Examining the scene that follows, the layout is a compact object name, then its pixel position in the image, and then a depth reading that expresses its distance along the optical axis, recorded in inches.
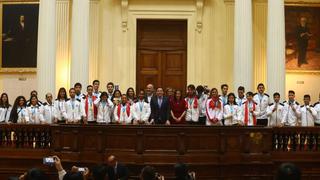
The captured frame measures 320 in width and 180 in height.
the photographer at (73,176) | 205.1
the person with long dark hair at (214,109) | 516.7
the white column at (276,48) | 622.2
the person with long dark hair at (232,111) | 517.8
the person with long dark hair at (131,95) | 535.6
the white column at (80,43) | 637.9
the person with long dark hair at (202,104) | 543.7
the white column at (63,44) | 706.8
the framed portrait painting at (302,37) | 743.1
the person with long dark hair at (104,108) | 518.3
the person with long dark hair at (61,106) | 526.0
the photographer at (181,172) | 260.7
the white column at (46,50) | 634.8
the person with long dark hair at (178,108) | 528.1
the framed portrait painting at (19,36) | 745.6
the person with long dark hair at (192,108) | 536.4
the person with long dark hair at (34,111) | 518.9
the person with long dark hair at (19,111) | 517.0
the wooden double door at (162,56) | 742.5
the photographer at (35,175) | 204.0
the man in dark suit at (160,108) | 516.4
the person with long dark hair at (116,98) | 519.3
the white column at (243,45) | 641.0
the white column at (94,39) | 720.3
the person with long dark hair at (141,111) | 517.7
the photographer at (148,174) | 242.2
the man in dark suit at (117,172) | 291.0
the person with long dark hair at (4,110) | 538.3
